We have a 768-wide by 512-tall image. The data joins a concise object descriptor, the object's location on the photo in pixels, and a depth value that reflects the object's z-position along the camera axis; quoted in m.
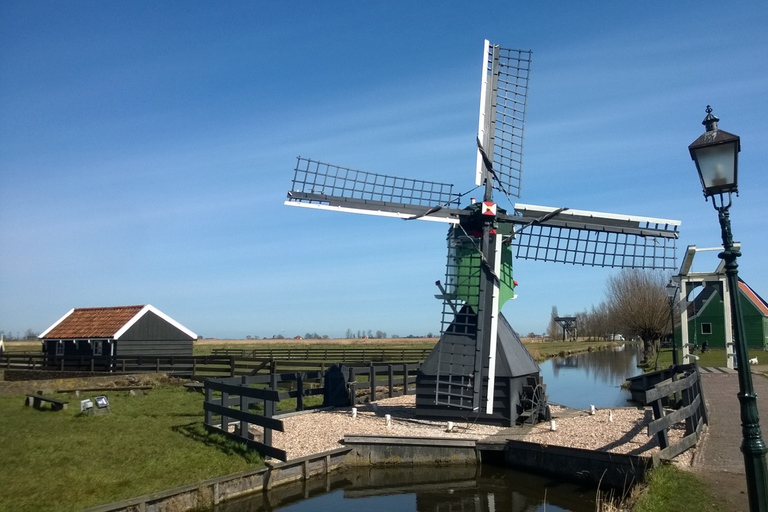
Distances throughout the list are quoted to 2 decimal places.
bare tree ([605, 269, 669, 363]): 37.38
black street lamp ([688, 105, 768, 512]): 4.80
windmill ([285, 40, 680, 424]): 13.60
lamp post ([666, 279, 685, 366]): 18.44
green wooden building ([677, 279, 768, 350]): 38.34
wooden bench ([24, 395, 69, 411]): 14.53
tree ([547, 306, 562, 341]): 100.87
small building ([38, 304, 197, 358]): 26.91
